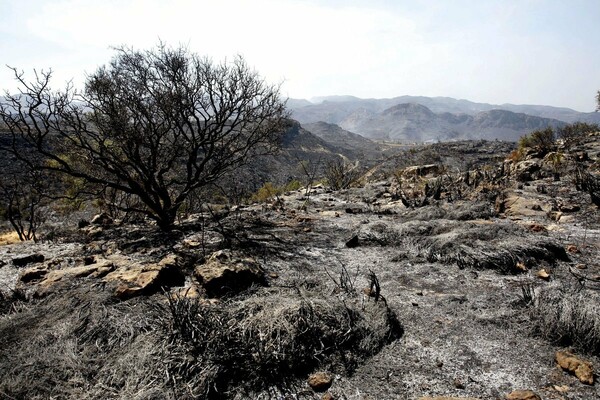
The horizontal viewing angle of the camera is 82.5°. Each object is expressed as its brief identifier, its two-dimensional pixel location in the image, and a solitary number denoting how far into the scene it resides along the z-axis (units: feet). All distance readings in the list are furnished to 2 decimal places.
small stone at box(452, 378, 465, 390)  9.01
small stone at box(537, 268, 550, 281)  14.53
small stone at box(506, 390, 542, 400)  8.16
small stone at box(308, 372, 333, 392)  9.23
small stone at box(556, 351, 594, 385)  8.61
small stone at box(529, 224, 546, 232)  20.25
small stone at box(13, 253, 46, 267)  18.70
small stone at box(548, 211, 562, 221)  22.57
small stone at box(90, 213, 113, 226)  30.97
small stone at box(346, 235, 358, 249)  20.85
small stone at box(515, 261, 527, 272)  15.37
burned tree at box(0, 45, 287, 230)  24.40
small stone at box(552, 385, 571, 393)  8.46
